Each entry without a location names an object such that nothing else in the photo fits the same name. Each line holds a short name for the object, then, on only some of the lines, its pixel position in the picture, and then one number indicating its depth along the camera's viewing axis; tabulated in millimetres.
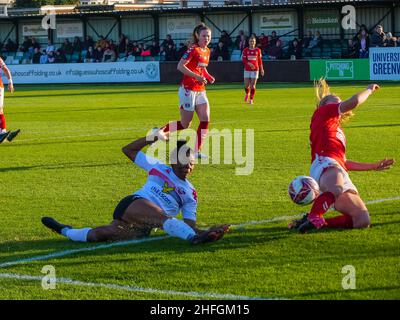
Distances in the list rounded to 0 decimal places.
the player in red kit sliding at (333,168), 8680
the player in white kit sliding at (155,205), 8461
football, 8883
